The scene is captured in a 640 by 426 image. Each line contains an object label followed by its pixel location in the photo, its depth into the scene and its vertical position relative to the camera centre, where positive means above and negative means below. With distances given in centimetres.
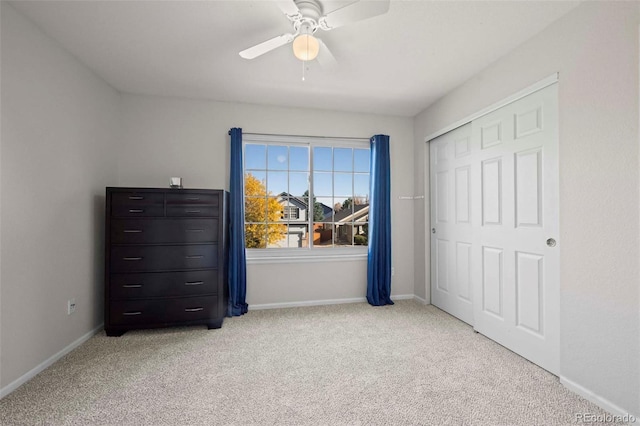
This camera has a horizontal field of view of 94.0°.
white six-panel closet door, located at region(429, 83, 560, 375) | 217 -7
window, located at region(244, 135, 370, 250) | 374 +32
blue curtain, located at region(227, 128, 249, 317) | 342 -18
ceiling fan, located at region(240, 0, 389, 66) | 159 +114
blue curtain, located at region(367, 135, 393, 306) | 380 -13
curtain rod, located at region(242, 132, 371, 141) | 365 +102
